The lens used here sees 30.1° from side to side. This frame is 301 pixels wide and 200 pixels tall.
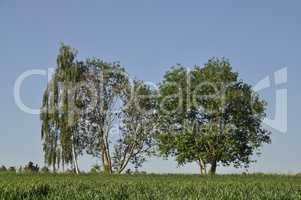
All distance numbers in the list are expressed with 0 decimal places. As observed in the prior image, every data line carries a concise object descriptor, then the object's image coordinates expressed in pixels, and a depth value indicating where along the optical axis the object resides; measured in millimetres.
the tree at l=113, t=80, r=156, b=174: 67688
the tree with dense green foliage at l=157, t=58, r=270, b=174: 63312
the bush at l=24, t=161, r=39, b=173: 66281
